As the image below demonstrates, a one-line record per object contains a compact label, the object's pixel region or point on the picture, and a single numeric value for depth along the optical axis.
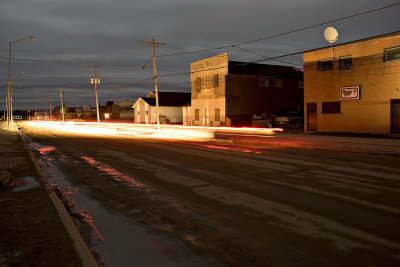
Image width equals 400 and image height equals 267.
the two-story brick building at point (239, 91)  45.53
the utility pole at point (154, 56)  33.01
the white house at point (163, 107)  64.81
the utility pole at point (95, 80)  51.97
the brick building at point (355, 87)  23.67
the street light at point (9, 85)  30.06
